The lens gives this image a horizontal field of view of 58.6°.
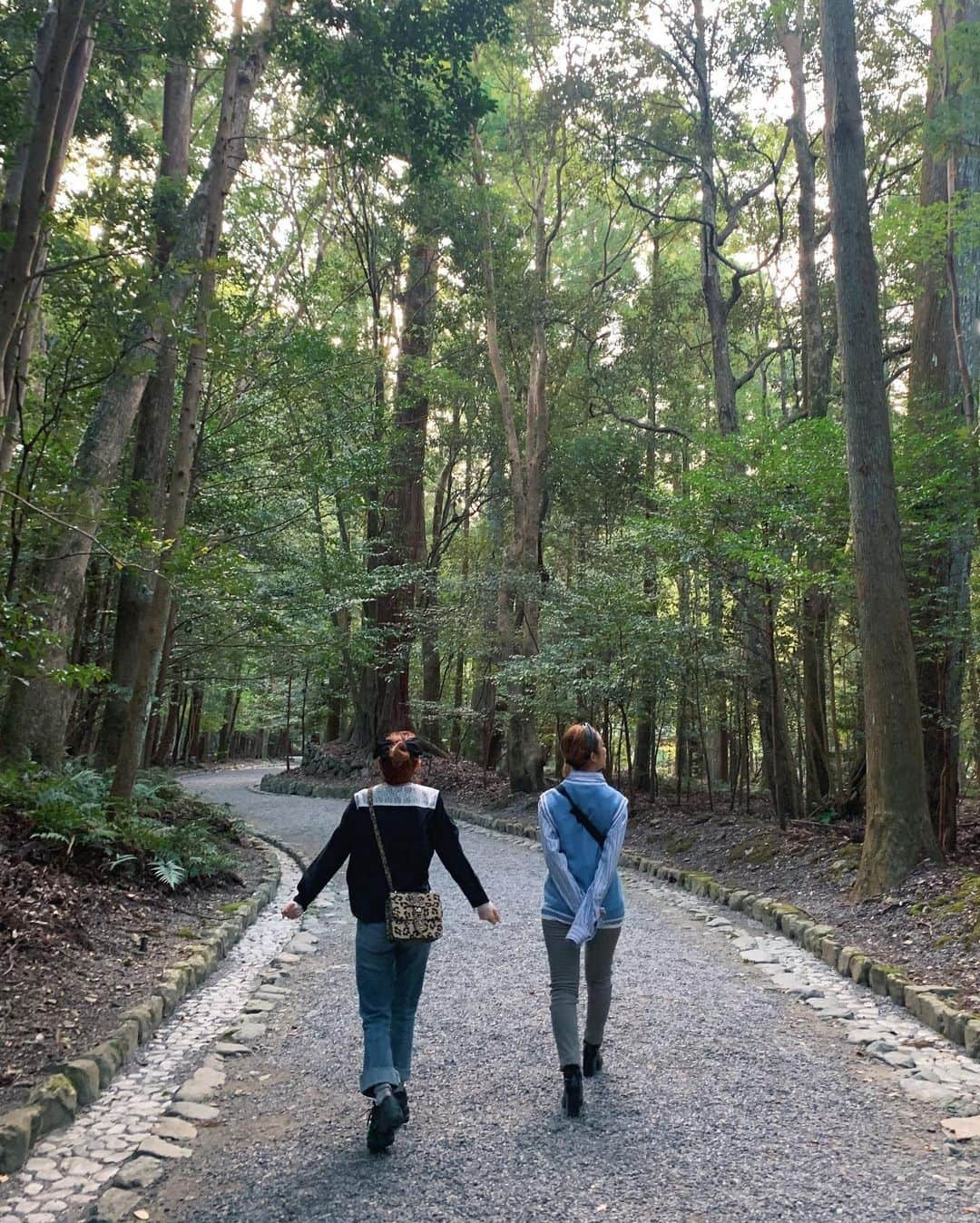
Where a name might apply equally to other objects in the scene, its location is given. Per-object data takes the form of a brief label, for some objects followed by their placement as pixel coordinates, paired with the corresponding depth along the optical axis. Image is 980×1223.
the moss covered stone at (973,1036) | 4.38
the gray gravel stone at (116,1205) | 2.86
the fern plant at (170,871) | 7.11
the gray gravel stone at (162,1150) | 3.32
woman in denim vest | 3.82
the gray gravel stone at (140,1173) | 3.10
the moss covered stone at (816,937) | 6.62
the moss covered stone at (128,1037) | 4.28
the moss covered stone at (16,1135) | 3.13
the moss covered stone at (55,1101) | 3.48
